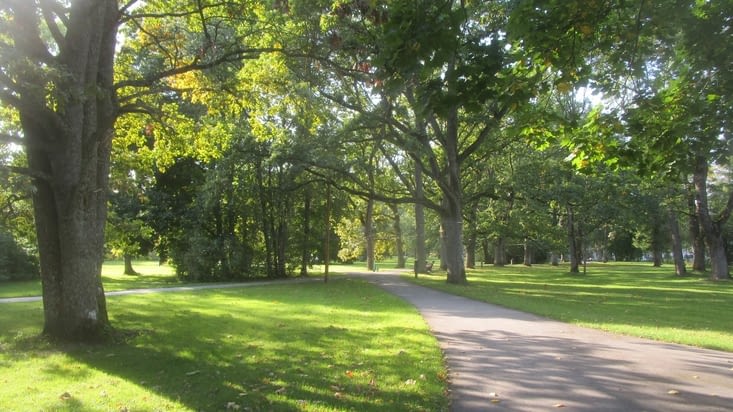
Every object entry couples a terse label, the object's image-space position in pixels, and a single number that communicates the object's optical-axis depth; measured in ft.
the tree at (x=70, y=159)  28.50
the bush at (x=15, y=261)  89.63
